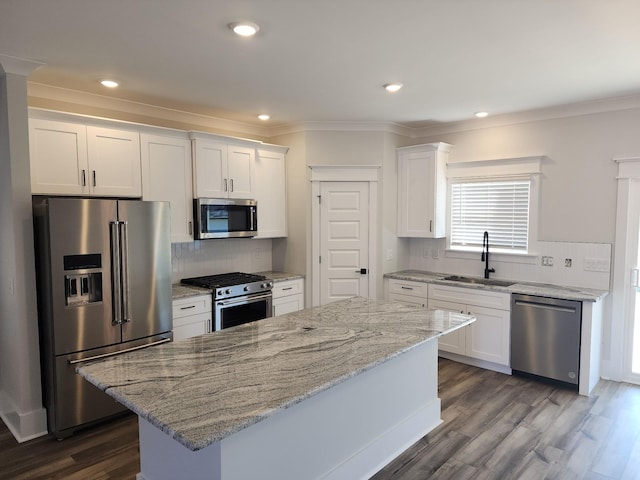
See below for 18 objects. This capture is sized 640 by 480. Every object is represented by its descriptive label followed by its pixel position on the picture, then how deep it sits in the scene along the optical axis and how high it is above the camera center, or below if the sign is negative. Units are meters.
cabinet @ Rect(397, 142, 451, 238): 4.93 +0.33
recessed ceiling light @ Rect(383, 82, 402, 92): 3.44 +1.08
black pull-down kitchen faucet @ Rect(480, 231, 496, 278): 4.77 -0.44
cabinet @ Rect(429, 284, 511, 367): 4.23 -1.06
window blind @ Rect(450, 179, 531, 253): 4.59 +0.05
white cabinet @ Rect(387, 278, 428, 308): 4.79 -0.86
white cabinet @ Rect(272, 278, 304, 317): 4.69 -0.90
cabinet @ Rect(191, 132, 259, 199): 4.25 +0.53
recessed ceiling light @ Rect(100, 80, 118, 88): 3.36 +1.08
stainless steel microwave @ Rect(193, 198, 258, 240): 4.25 +0.00
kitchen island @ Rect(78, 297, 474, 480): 1.71 -0.75
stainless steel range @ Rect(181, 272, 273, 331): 4.10 -0.81
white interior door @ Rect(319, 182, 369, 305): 4.96 -0.28
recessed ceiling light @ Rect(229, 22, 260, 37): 2.32 +1.06
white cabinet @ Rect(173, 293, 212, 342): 3.83 -0.92
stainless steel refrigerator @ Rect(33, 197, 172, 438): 3.02 -0.56
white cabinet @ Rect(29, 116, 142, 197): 3.21 +0.47
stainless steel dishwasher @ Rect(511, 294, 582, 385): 3.82 -1.12
